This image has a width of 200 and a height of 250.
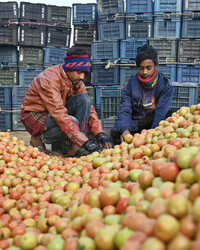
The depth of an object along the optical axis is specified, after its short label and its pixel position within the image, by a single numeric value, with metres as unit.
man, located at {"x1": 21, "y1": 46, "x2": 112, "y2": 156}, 4.37
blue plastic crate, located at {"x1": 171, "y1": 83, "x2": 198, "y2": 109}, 6.38
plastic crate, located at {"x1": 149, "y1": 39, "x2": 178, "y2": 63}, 8.11
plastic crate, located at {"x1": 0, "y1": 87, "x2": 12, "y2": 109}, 8.51
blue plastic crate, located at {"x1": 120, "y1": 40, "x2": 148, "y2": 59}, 8.13
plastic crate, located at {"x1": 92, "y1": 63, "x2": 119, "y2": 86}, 8.36
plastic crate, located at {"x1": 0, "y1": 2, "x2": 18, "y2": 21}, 9.41
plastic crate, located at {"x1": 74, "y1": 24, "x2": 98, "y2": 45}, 9.59
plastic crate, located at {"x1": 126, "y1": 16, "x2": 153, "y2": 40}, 8.40
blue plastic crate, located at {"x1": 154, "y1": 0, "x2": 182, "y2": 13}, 8.05
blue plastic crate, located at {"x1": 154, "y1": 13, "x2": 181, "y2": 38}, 8.16
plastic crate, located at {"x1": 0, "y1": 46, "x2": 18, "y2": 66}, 9.37
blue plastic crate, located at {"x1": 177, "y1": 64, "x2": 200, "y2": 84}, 7.97
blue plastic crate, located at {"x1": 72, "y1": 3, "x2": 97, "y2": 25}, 9.30
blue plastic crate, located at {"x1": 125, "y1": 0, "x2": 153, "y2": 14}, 8.22
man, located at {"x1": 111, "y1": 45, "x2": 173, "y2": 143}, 4.76
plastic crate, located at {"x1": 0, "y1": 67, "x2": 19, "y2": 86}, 9.31
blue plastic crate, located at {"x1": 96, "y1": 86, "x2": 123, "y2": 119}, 6.80
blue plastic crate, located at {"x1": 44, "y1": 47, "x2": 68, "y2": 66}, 9.37
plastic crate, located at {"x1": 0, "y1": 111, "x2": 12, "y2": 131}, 8.67
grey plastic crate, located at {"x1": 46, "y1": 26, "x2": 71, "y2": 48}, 9.77
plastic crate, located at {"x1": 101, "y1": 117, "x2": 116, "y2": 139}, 5.80
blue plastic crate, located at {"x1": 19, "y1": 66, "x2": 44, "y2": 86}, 9.23
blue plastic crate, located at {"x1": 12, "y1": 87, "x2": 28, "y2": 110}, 8.52
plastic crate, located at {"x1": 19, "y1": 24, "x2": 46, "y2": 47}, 9.51
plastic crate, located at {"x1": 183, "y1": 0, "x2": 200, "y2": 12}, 7.95
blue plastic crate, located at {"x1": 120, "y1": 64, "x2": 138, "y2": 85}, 8.20
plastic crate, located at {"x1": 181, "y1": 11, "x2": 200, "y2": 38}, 8.02
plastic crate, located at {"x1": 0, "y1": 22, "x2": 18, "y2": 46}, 9.35
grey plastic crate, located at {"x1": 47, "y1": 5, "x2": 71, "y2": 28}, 9.71
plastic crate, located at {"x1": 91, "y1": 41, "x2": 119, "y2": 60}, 8.28
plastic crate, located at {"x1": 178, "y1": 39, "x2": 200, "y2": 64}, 8.03
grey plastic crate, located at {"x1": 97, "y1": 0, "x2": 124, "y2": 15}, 8.50
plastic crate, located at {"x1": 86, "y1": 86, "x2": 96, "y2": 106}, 8.62
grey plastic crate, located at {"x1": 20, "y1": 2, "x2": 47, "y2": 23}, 9.50
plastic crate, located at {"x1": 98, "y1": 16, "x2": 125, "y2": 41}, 8.55
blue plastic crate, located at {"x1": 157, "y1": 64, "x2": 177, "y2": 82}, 8.05
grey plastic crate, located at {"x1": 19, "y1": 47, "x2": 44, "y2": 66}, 9.36
